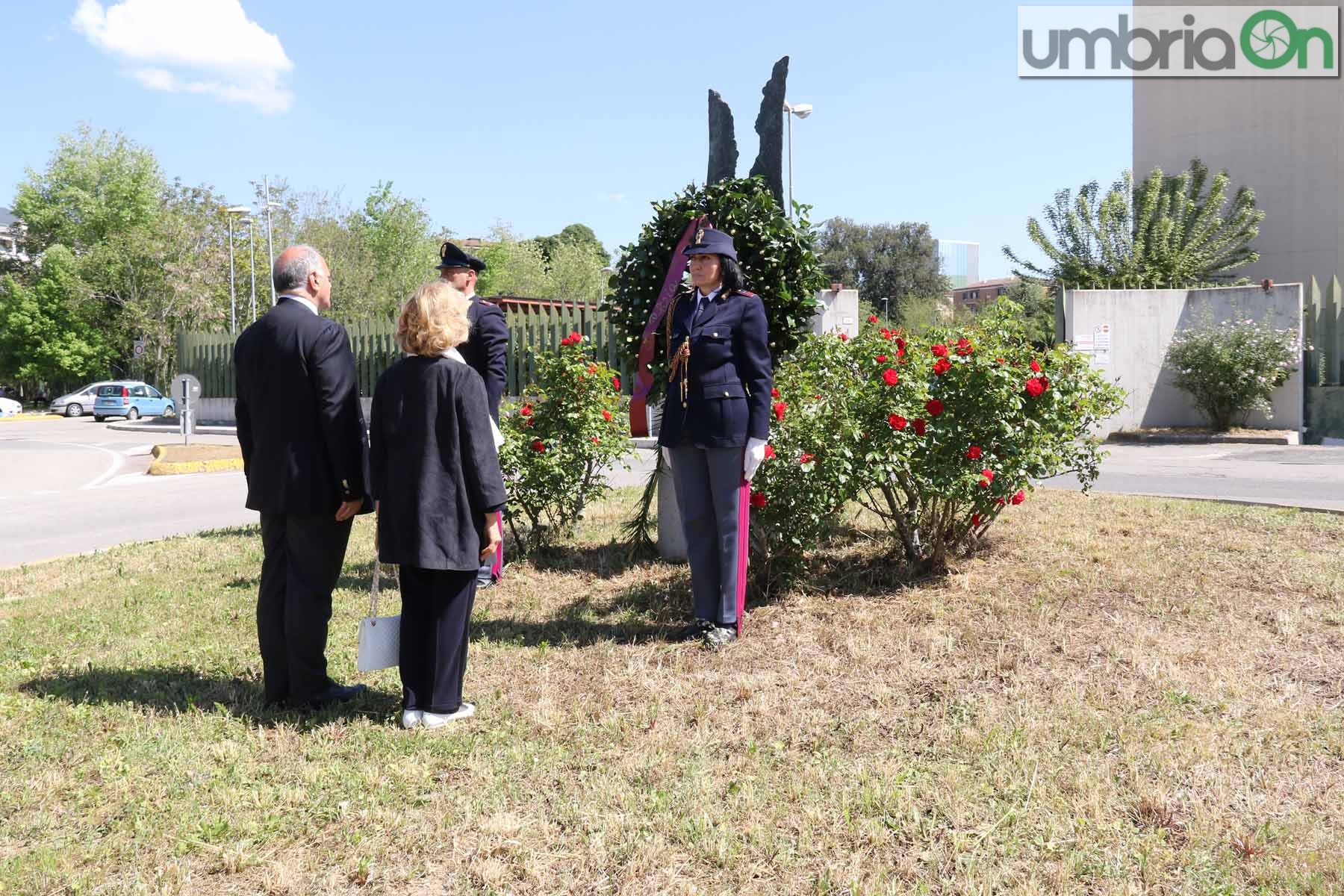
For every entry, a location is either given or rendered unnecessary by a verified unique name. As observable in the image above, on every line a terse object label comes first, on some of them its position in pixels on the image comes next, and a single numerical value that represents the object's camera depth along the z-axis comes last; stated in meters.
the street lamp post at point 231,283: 33.88
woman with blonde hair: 3.93
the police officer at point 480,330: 5.88
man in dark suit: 4.07
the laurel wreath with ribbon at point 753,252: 5.95
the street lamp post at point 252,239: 38.93
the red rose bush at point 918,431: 5.52
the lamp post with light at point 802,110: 26.19
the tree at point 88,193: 48.94
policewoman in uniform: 4.90
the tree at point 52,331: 45.84
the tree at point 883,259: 62.88
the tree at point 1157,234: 27.66
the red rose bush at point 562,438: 6.93
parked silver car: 38.66
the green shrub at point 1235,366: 17.08
